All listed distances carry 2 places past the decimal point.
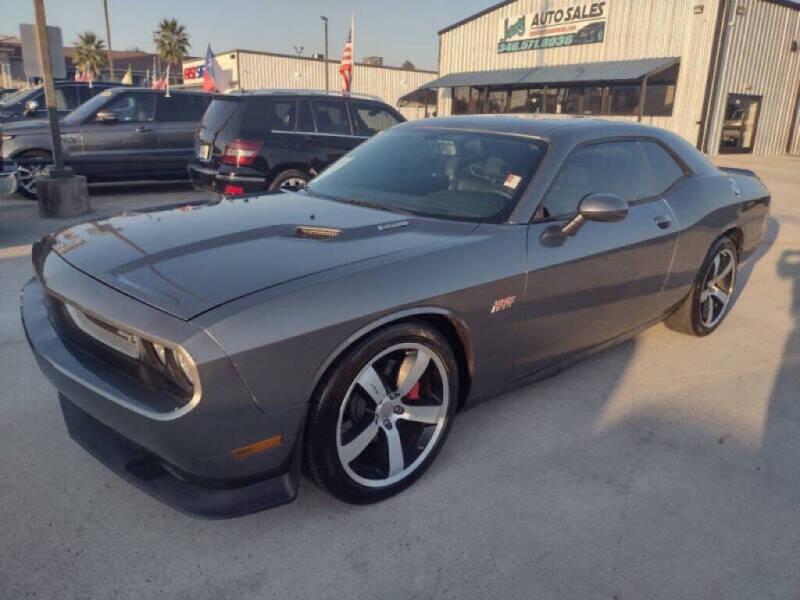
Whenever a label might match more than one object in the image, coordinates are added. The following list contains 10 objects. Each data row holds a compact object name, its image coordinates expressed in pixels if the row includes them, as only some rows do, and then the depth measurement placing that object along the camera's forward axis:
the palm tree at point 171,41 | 56.19
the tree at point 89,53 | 55.75
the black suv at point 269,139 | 7.34
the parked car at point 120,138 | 9.08
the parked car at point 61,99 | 11.05
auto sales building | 20.28
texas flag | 17.41
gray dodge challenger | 1.99
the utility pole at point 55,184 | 7.83
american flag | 15.82
